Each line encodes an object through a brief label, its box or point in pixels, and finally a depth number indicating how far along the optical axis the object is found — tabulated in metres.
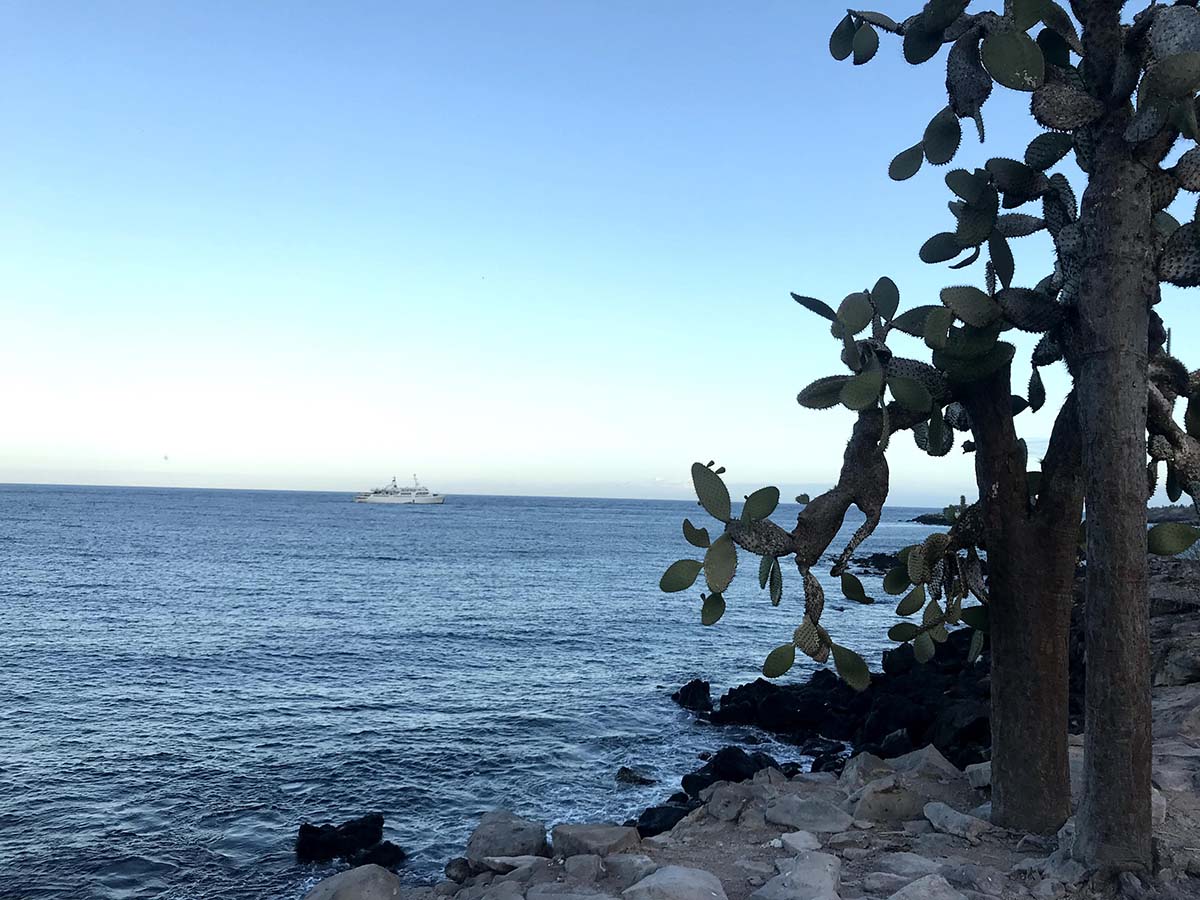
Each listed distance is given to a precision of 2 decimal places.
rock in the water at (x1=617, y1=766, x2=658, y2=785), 15.10
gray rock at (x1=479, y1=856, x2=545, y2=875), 7.54
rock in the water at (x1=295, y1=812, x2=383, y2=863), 12.11
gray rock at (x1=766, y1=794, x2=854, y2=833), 6.94
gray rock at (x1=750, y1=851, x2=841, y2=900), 5.32
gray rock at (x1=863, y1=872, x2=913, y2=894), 5.45
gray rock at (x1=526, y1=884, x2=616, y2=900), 5.85
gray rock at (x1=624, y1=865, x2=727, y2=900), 5.57
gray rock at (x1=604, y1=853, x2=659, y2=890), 6.30
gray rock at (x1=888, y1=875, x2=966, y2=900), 5.04
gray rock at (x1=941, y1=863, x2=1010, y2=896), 5.25
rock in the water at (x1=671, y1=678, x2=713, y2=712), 20.58
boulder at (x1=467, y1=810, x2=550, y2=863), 8.22
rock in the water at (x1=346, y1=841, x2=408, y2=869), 11.79
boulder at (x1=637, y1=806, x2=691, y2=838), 11.20
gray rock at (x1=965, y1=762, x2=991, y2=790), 7.25
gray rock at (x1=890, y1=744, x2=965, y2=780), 7.77
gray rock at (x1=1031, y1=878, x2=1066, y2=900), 5.11
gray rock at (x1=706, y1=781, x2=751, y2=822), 7.73
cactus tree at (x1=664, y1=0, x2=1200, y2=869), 5.25
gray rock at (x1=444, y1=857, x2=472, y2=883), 8.30
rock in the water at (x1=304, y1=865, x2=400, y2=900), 7.81
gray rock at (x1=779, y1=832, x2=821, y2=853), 6.43
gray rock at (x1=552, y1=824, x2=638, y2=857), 7.09
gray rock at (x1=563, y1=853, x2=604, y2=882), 6.55
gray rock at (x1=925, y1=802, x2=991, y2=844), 6.23
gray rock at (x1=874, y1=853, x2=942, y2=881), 5.64
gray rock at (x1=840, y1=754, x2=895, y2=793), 7.89
